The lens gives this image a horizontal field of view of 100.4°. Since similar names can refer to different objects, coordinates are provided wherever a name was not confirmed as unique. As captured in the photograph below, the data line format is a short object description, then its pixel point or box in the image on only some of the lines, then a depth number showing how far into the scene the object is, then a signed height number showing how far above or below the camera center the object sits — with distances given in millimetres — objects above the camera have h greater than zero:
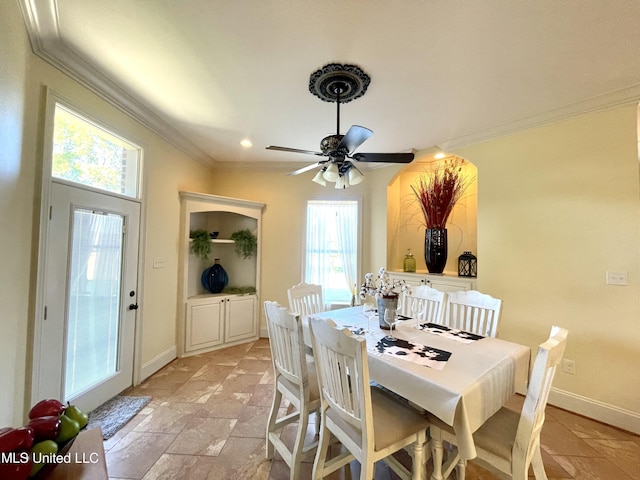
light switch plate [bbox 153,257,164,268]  3041 -188
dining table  1210 -625
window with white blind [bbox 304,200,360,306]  4199 +90
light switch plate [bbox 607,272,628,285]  2252 -205
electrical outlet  2457 -1053
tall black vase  3525 +24
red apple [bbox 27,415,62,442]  760 -527
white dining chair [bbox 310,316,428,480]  1263 -909
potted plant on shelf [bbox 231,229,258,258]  4141 +83
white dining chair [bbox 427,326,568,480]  1200 -932
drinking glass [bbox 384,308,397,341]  1981 -498
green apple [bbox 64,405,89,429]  834 -539
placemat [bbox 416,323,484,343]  1859 -610
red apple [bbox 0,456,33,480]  647 -562
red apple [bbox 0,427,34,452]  662 -504
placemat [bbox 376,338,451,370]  1485 -617
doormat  2107 -1434
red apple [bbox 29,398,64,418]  824 -519
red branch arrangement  3547 +782
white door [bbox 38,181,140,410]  1948 -443
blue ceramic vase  3988 -480
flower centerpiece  1986 -336
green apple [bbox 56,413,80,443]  789 -556
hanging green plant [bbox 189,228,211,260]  3748 +63
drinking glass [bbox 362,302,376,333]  2315 -545
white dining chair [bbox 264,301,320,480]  1606 -891
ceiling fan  1981 +784
